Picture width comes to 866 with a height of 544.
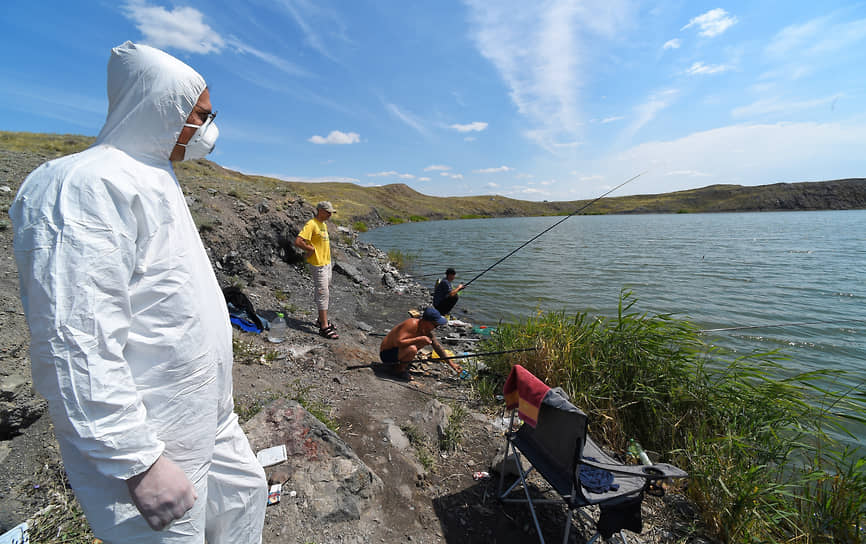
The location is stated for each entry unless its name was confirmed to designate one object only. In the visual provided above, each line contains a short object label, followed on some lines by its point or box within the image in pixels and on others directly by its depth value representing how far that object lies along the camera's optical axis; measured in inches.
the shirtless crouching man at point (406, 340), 232.8
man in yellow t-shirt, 270.3
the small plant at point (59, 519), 86.8
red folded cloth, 119.1
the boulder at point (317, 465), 112.6
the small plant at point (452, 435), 159.6
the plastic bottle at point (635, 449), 154.4
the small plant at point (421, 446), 146.6
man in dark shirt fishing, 266.2
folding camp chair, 106.1
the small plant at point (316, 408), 153.8
